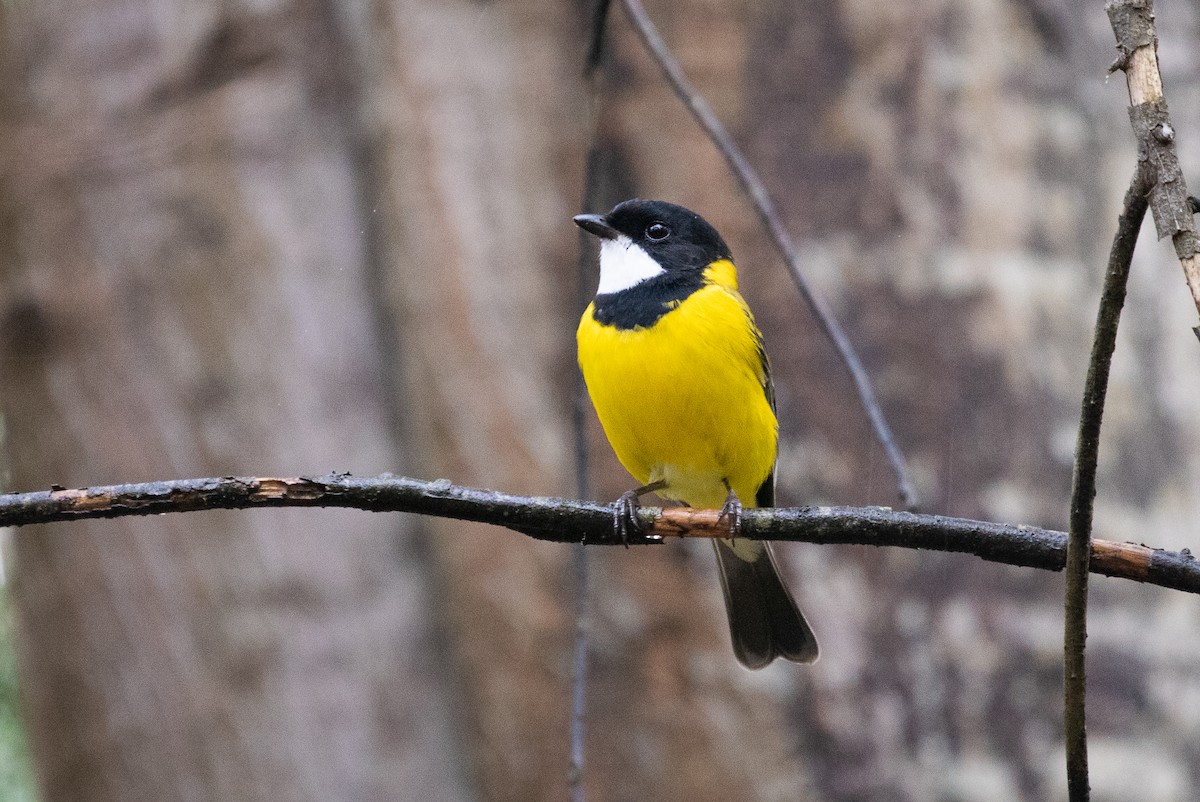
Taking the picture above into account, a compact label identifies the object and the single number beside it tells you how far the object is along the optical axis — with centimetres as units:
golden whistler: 704
